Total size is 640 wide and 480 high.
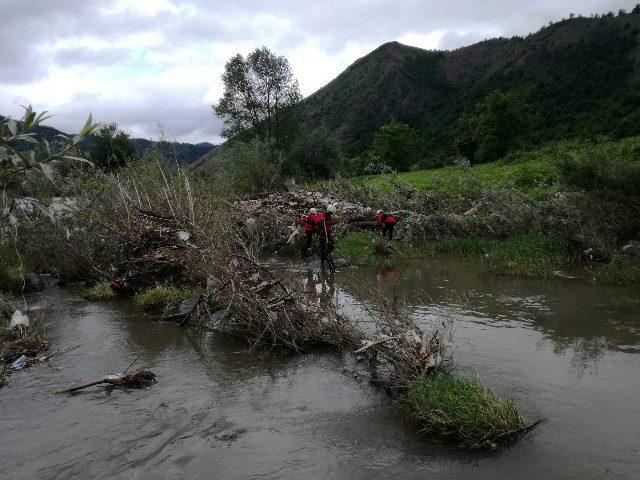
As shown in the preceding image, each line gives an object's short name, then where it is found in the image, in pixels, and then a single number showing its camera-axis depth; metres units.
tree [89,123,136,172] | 33.23
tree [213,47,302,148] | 42.91
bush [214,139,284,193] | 27.80
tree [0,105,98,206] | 2.19
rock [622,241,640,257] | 12.95
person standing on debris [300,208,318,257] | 14.93
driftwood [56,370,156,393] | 7.07
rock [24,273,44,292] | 13.50
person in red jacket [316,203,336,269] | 14.40
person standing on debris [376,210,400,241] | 17.38
